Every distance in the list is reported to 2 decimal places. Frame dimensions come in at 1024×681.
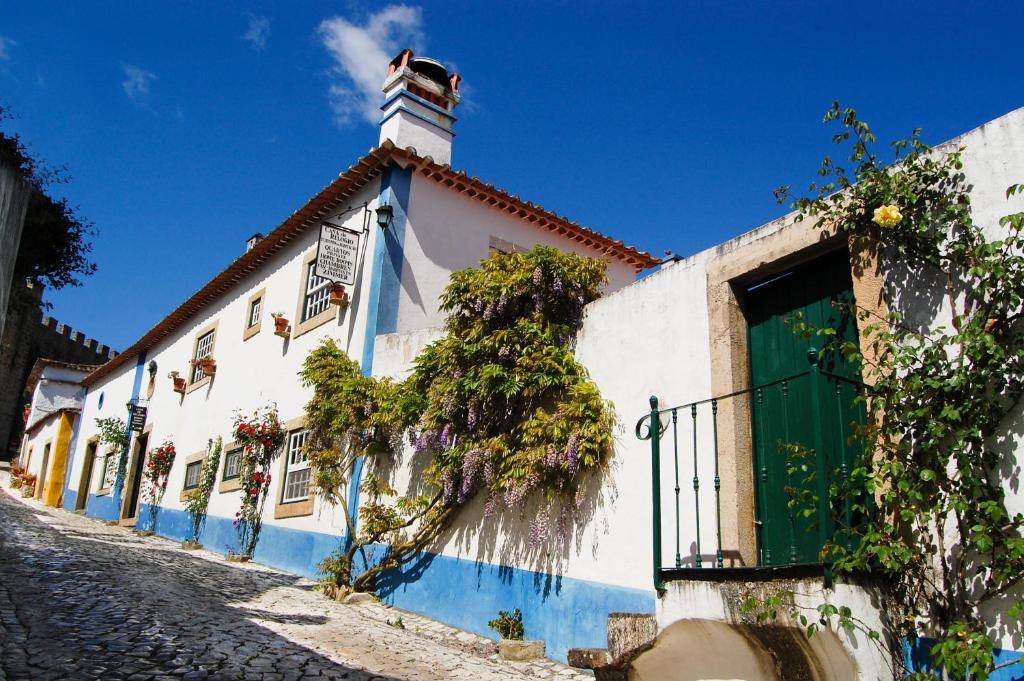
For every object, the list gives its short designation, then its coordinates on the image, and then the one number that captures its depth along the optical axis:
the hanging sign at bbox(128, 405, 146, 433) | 18.75
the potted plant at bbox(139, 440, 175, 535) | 16.33
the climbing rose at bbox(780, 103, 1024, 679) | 3.87
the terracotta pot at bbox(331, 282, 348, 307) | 10.82
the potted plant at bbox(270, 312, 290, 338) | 12.46
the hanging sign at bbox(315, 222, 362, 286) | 10.54
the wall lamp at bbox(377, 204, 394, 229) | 10.44
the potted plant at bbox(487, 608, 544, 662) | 6.30
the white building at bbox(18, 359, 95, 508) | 24.94
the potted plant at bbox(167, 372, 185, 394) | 16.52
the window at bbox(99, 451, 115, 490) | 20.39
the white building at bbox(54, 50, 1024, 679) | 4.39
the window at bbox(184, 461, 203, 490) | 15.00
